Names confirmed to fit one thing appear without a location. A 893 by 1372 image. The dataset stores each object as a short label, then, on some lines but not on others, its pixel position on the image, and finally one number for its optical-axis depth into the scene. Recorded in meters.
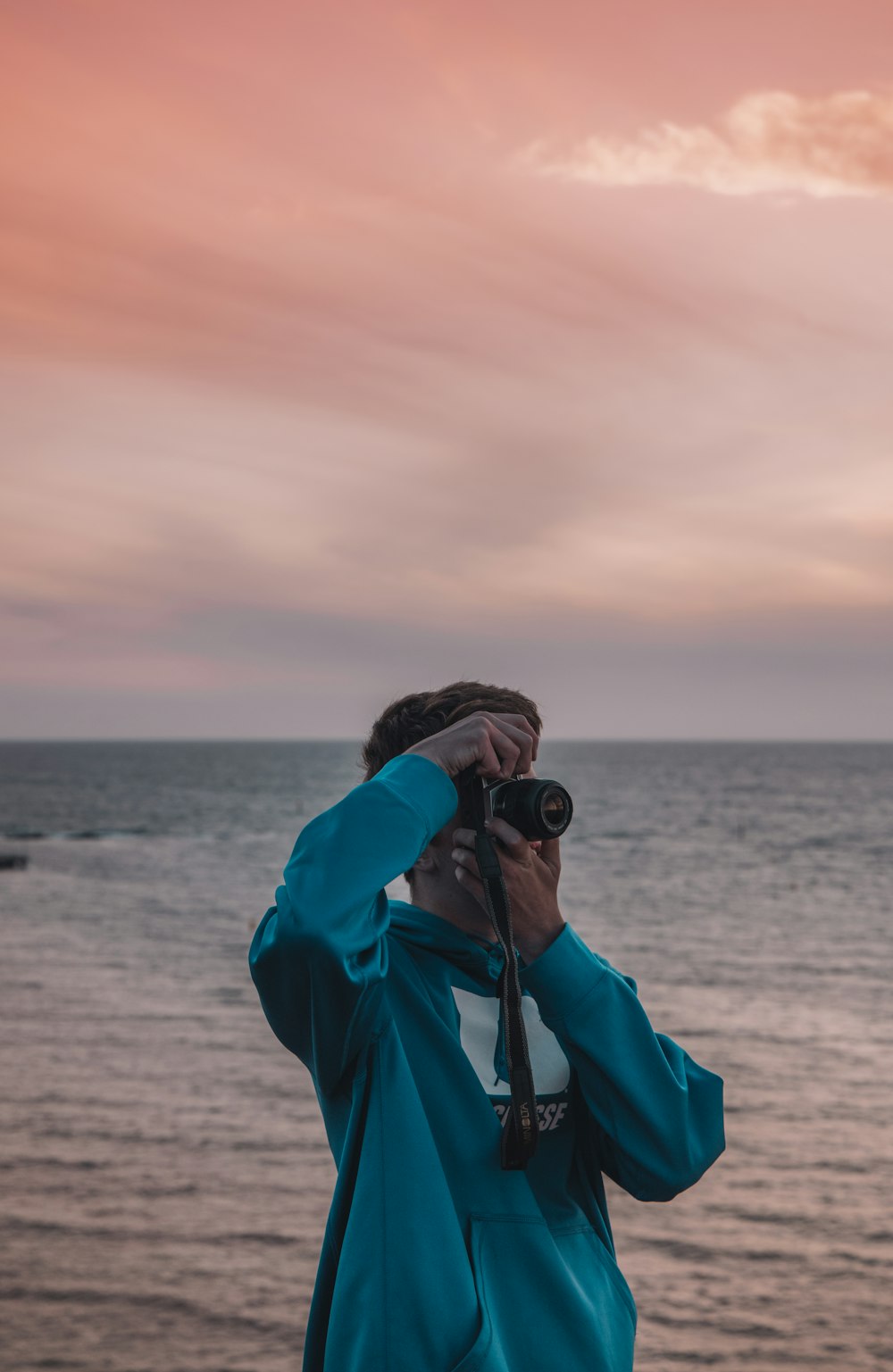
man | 1.69
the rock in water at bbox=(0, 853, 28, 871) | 39.69
